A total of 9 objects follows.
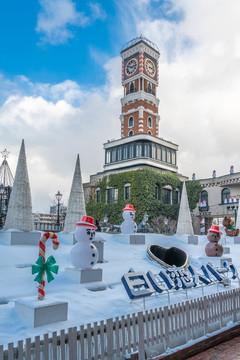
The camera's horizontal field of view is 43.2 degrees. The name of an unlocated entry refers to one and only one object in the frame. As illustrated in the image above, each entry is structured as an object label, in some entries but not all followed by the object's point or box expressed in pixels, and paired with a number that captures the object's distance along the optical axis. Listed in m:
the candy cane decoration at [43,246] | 6.92
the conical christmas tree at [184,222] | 19.89
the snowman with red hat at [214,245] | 14.36
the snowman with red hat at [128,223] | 16.30
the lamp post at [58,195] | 24.20
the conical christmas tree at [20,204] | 11.96
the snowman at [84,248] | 9.53
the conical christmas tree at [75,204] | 13.43
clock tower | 45.66
